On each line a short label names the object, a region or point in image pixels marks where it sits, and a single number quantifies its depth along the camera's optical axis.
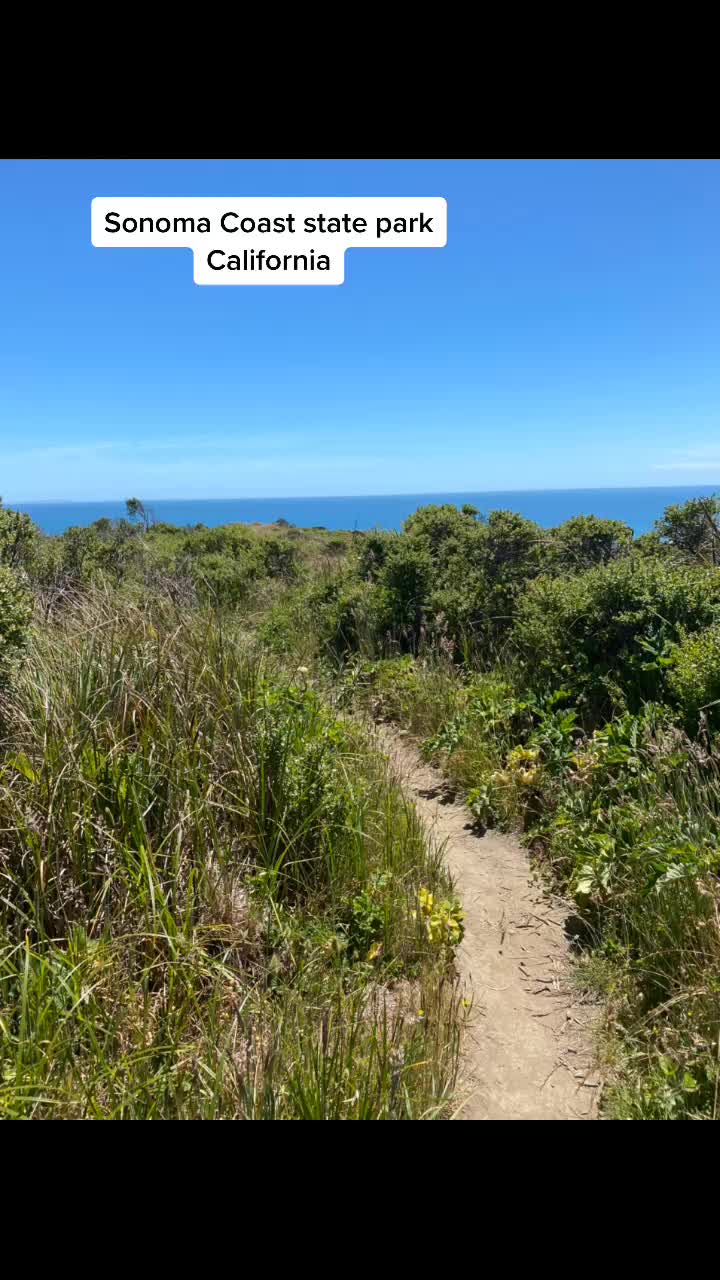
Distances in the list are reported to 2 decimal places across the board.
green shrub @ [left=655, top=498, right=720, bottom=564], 7.97
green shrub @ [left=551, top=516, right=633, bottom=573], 7.95
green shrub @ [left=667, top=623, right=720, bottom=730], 4.38
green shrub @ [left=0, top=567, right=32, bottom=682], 4.07
